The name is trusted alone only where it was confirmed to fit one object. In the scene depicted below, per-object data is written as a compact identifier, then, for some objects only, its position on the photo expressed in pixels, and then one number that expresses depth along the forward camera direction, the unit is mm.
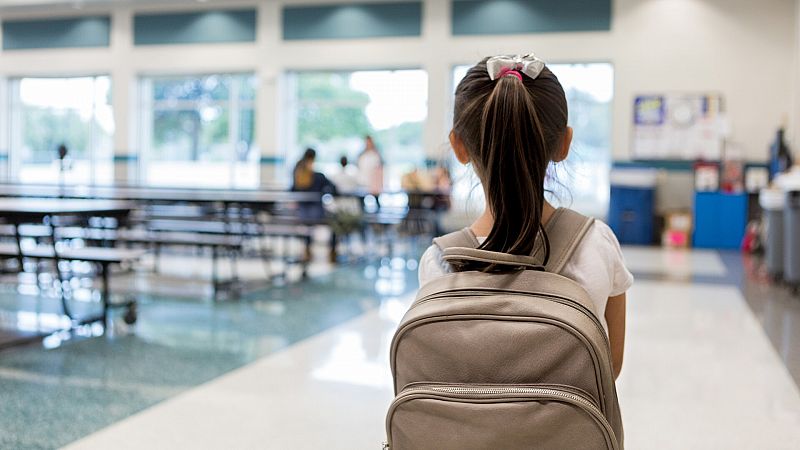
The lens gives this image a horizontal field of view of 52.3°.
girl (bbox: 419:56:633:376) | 1123
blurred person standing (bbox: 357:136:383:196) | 10164
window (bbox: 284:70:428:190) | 12008
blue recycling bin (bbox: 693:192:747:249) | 9898
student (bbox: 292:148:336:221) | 7941
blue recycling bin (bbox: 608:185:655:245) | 10281
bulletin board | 10523
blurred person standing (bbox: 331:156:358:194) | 8852
